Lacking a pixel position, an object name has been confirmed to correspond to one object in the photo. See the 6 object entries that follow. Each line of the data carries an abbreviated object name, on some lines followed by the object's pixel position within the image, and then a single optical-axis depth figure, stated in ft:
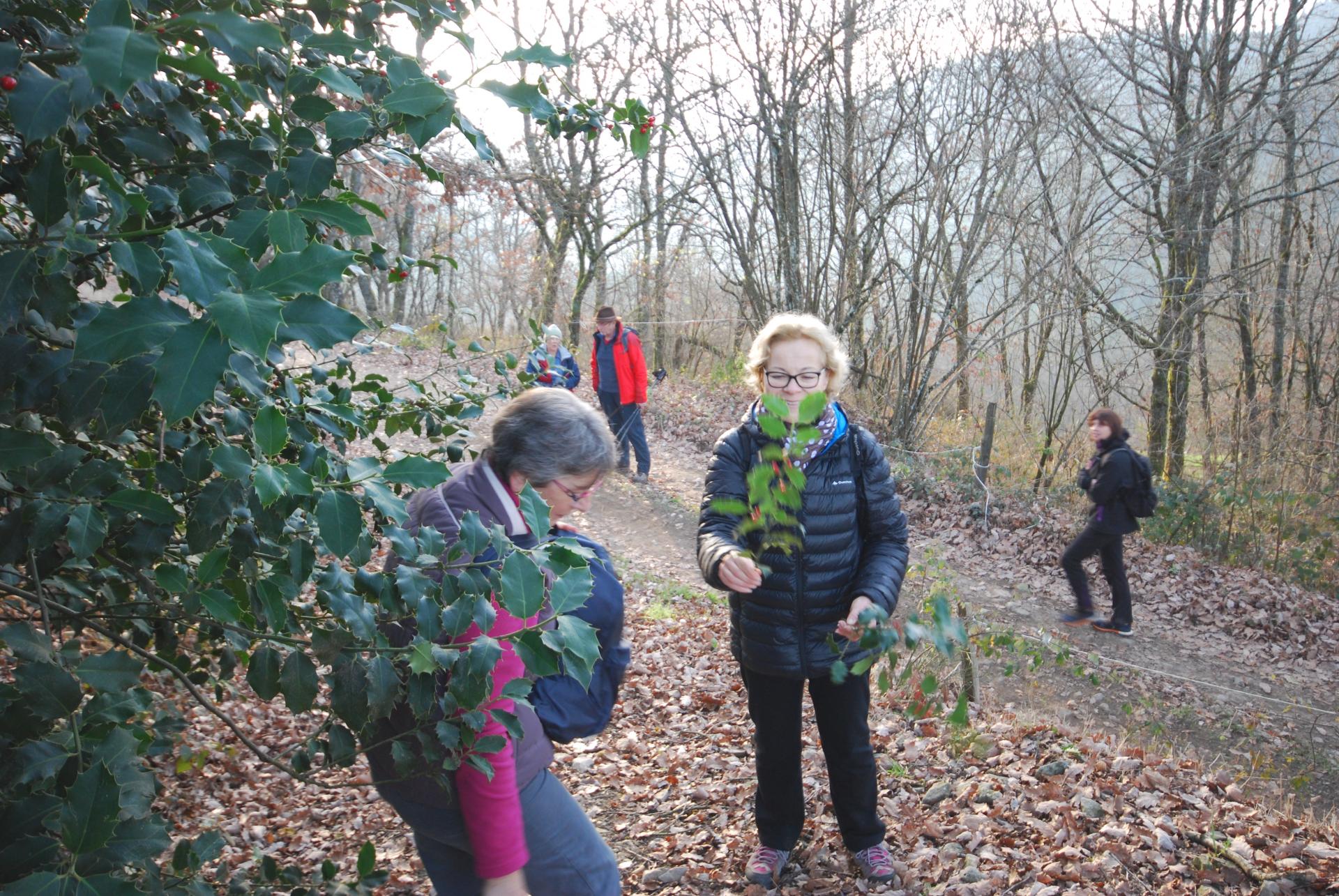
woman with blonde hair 9.78
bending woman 6.19
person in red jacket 34.73
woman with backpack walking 25.95
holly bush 3.03
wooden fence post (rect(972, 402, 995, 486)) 35.68
